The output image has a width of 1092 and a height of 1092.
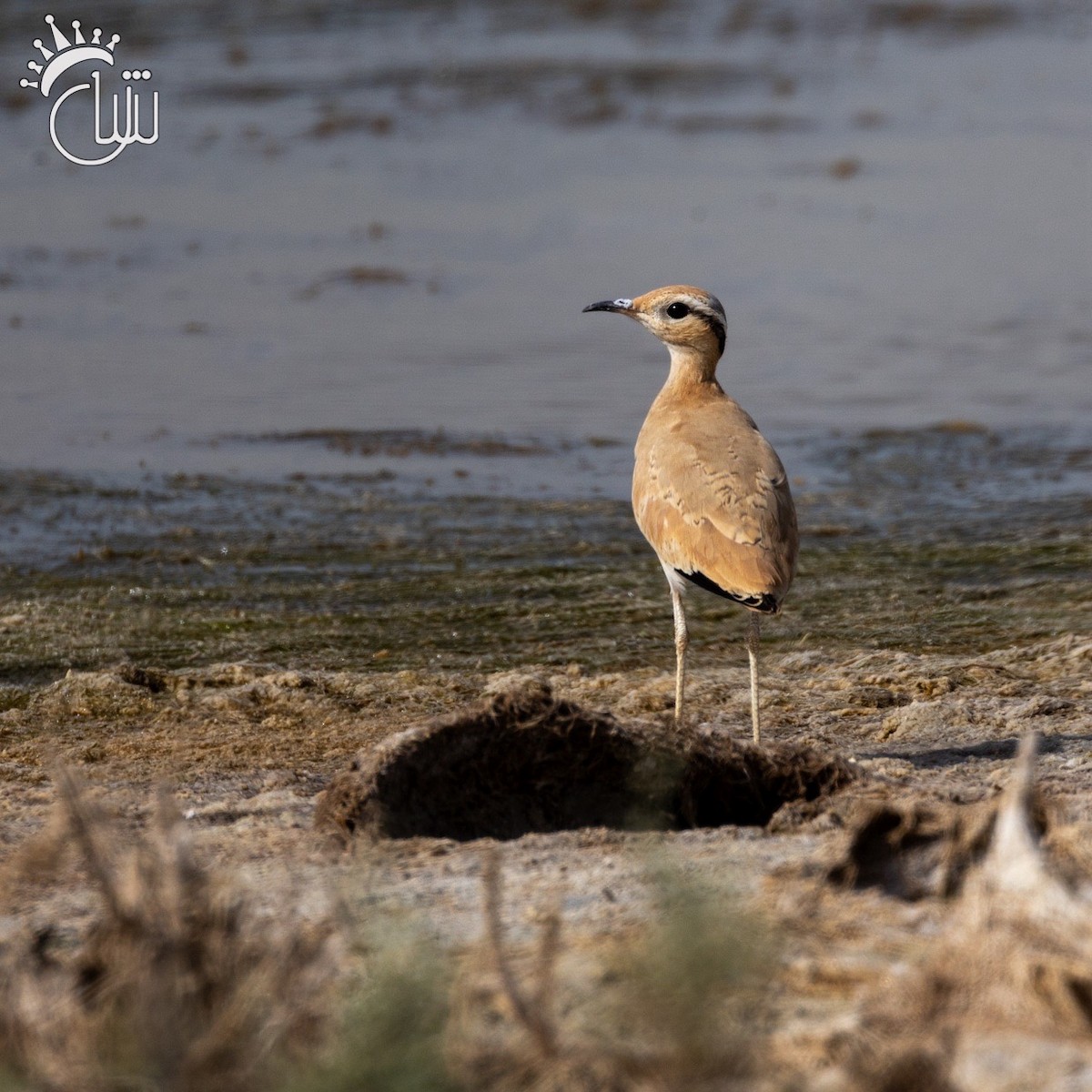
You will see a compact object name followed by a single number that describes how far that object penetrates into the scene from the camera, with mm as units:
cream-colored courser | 12539
